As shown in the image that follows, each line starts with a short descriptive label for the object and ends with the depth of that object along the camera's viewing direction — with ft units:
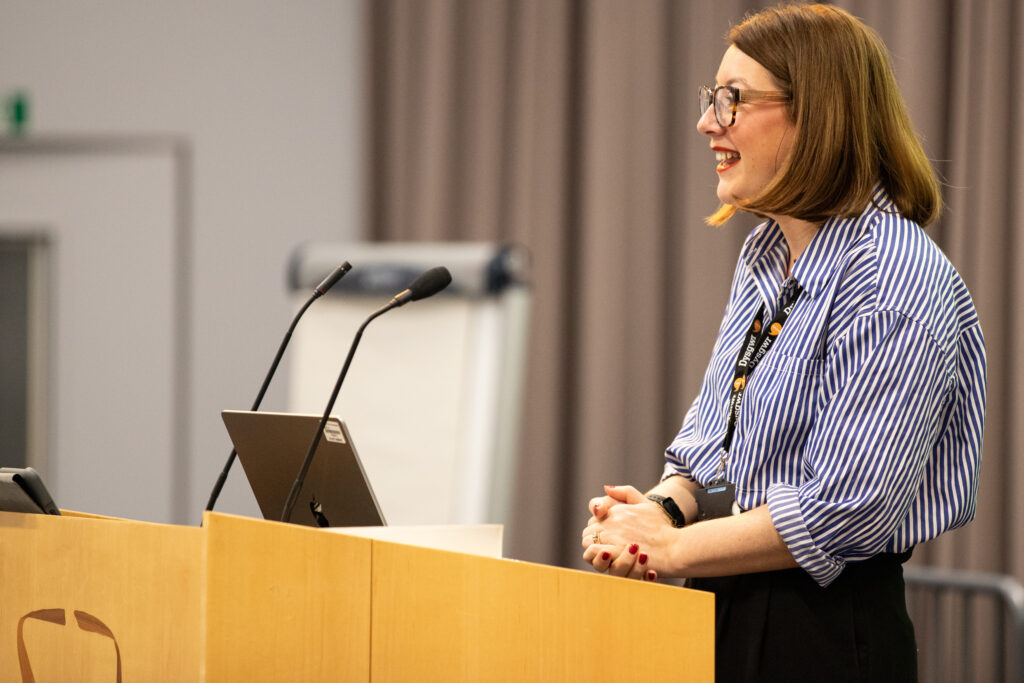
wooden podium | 13.66
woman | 14.18
